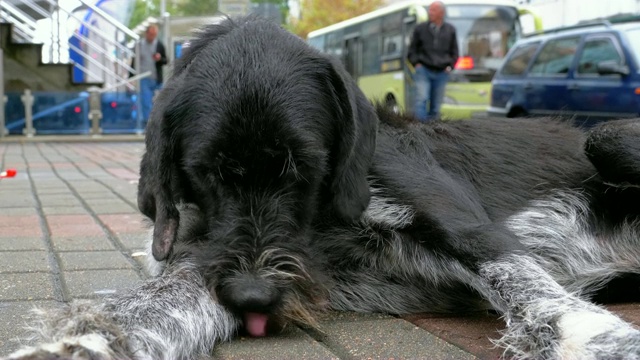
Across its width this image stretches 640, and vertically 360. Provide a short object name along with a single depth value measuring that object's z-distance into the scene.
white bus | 20.30
